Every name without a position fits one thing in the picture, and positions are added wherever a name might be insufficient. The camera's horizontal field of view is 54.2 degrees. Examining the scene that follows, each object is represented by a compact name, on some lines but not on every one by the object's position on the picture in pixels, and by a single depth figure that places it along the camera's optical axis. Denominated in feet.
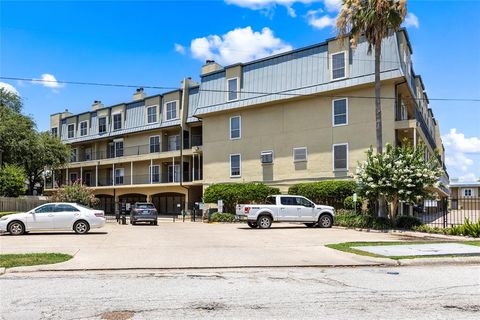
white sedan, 68.69
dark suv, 103.60
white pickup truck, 83.56
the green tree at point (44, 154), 131.98
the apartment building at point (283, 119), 98.48
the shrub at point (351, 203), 91.40
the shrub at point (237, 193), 109.29
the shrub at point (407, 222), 77.61
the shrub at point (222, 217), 107.55
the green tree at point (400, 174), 75.15
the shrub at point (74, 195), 118.01
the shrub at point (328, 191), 96.17
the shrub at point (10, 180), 112.06
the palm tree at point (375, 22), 79.56
